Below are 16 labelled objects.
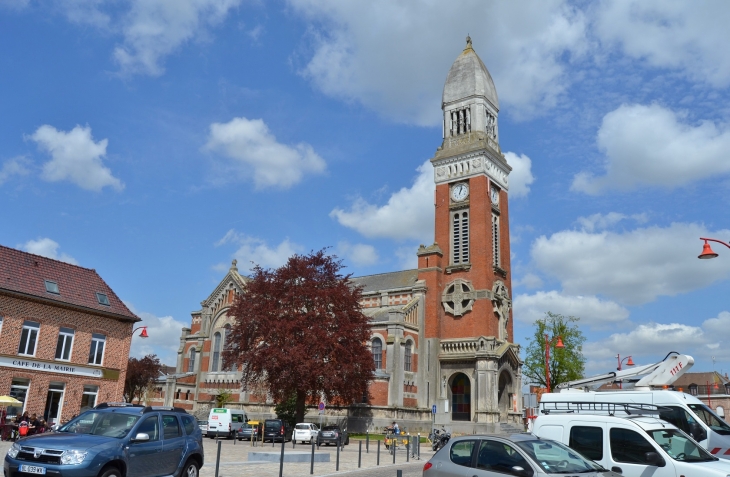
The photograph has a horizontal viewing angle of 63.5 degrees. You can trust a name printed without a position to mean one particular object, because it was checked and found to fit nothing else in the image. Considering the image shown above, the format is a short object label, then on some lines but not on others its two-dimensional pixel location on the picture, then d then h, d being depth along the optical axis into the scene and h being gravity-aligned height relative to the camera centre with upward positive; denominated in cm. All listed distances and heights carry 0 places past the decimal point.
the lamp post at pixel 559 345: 4253 +459
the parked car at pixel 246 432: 3792 -222
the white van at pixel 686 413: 1614 +6
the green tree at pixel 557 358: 5938 +517
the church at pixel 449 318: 4888 +743
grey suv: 1053 -104
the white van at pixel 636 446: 1050 -62
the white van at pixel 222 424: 3981 -183
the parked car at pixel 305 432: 3566 -193
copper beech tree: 3734 +414
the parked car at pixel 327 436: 3467 -204
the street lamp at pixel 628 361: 4558 +397
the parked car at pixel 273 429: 3641 -188
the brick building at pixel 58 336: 2878 +268
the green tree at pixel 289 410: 4478 -85
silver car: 930 -82
